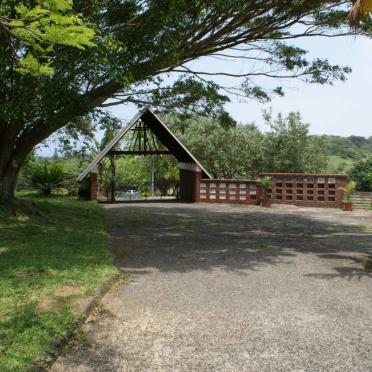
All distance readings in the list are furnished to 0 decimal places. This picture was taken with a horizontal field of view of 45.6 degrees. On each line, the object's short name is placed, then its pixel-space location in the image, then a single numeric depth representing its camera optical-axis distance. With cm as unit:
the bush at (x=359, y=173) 4288
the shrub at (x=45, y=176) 2402
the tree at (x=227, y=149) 3534
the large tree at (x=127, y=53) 979
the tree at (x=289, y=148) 3491
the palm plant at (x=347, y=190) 1995
